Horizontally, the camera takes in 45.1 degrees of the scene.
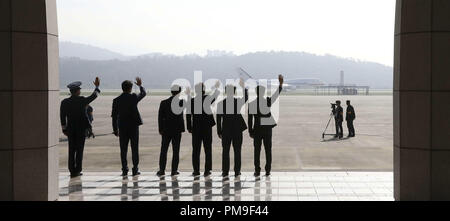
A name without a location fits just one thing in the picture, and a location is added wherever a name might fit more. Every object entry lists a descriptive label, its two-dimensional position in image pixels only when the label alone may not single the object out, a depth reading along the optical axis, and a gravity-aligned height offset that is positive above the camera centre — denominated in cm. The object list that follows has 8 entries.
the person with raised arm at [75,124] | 1051 -43
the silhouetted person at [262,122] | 1038 -41
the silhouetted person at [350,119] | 2029 -69
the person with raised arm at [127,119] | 1033 -33
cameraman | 1983 -65
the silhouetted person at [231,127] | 1037 -50
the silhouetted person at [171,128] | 1056 -52
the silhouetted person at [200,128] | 1044 -52
